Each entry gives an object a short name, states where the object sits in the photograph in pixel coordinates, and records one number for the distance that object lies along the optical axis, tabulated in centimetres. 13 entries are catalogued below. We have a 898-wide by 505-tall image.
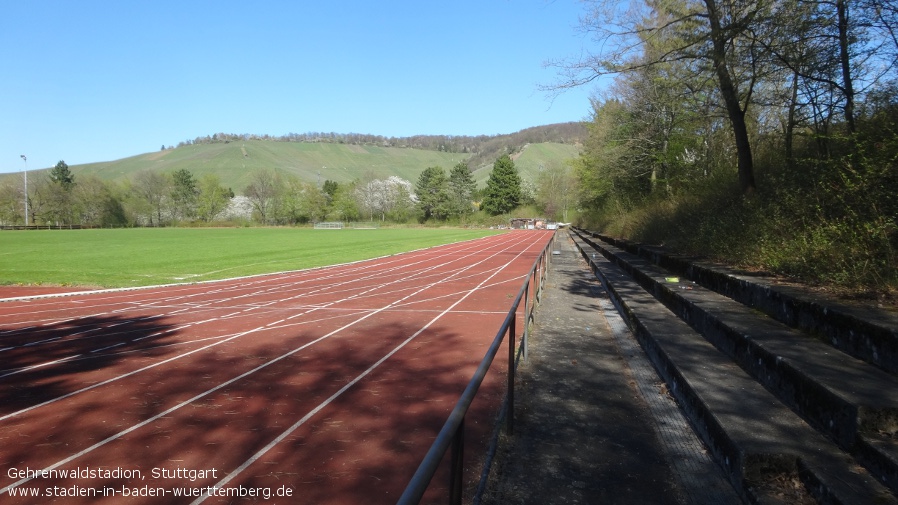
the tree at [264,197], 10444
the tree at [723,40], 890
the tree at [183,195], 10325
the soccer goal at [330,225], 9375
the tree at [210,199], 10444
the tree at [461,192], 9544
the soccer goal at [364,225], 9275
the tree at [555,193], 9147
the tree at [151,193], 10000
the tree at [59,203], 8212
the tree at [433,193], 9619
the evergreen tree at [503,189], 9062
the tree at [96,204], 8575
